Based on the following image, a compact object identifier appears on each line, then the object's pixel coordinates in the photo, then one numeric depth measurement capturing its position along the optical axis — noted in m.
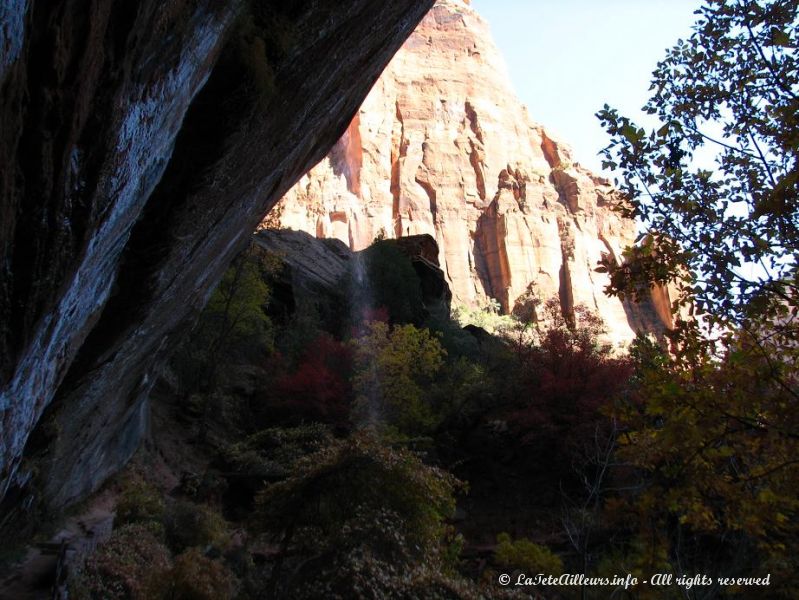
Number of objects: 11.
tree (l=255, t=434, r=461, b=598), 8.82
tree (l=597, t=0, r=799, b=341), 4.77
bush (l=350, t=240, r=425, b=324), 32.59
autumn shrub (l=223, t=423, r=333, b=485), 16.34
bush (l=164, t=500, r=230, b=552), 12.26
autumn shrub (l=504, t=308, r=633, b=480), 18.30
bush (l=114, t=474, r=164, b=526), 12.30
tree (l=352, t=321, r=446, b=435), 20.52
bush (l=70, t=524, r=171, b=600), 8.44
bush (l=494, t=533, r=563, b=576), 12.51
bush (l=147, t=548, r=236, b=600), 8.88
